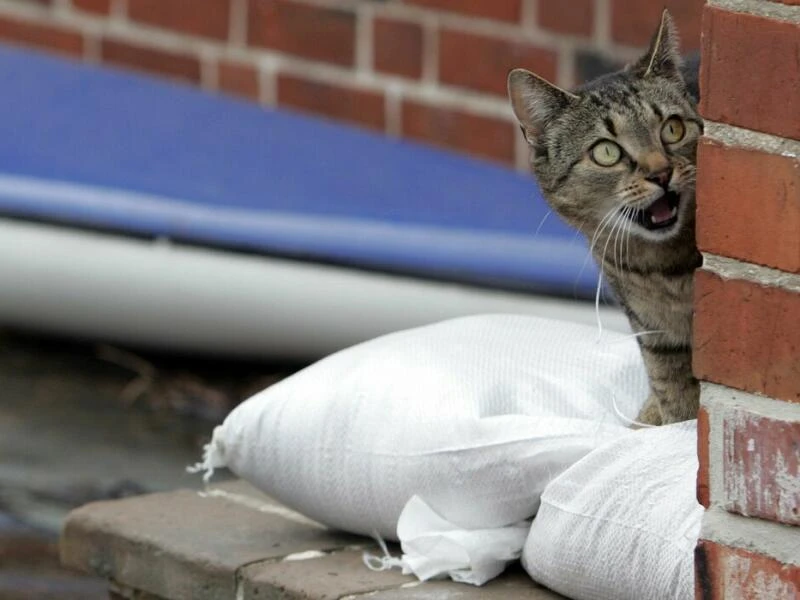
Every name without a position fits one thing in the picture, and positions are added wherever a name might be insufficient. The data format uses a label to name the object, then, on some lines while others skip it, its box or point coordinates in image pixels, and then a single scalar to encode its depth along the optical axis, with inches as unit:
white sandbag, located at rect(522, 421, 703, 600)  119.0
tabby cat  126.5
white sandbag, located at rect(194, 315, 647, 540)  125.0
